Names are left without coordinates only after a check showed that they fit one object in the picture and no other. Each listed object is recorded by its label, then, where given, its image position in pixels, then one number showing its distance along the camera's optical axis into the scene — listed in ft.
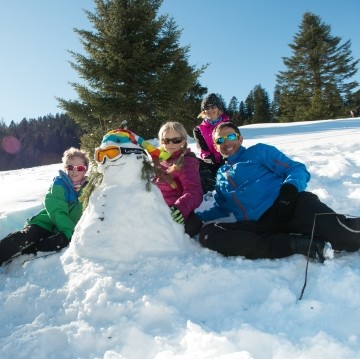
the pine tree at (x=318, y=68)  83.51
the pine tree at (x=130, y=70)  38.63
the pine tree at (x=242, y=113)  167.22
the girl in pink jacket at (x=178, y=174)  10.83
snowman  9.45
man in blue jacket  9.32
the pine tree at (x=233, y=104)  196.21
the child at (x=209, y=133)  17.70
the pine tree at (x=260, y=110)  138.92
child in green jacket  11.52
